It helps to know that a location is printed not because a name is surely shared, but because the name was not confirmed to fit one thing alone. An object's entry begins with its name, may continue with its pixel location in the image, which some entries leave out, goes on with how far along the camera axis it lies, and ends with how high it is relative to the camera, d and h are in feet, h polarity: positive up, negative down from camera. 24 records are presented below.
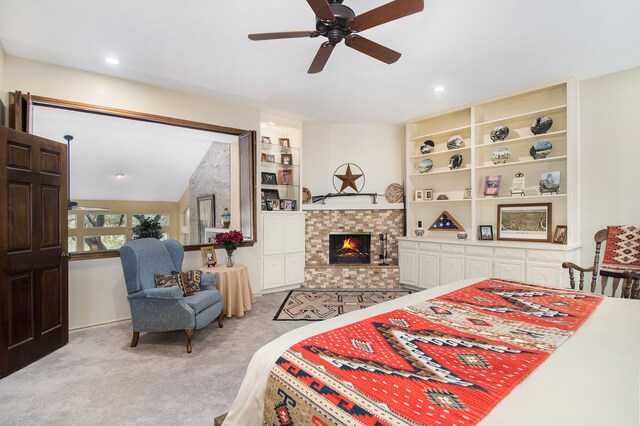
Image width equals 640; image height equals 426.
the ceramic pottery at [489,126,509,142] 14.02 +3.58
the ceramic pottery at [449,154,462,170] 15.58 +2.53
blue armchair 9.21 -2.71
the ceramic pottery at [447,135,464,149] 15.51 +3.50
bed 2.67 -1.77
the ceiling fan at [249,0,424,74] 6.26 +4.16
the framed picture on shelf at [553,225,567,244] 12.26 -0.94
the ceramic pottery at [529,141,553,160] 12.78 +2.58
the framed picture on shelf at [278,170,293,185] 16.94 +1.98
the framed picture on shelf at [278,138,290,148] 17.08 +3.97
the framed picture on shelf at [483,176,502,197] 14.19 +1.22
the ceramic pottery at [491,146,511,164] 13.97 +2.56
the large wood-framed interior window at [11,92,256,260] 11.17 +1.84
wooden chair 7.43 -1.78
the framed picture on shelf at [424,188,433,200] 16.81 +0.98
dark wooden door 8.18 -0.99
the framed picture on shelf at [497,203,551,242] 13.11 -0.46
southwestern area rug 12.39 -4.08
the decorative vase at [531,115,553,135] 12.82 +3.61
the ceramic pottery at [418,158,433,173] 16.74 +2.54
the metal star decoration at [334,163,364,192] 18.30 +1.99
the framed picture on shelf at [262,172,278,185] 16.31 +1.85
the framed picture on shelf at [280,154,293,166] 16.96 +2.96
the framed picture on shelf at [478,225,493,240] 14.51 -0.95
